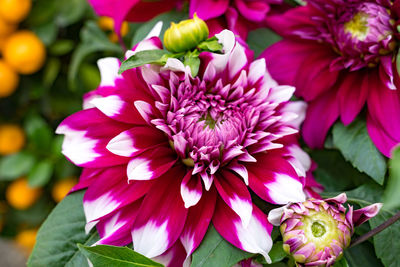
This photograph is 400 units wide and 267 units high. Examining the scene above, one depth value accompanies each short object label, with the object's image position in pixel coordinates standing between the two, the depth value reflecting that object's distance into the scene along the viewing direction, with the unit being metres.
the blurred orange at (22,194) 0.78
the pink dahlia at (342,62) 0.43
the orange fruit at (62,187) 0.75
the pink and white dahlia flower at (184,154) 0.37
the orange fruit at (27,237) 0.85
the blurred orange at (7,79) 0.70
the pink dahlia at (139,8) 0.53
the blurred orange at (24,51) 0.69
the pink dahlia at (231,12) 0.47
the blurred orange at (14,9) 0.66
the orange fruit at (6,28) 0.69
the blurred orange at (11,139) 0.76
